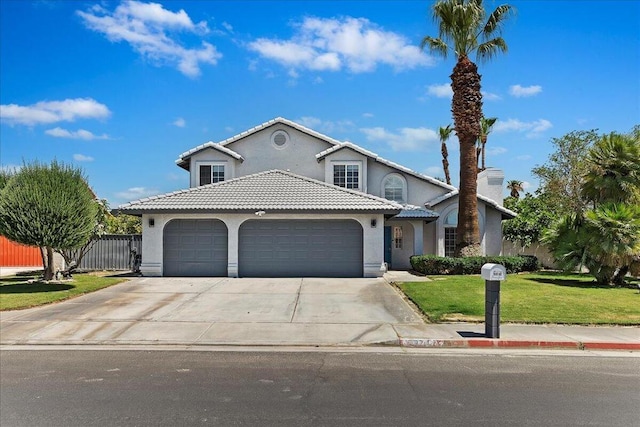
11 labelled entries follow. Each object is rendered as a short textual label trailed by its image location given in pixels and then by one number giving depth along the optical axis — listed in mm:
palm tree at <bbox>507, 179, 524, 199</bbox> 53156
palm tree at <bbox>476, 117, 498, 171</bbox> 45062
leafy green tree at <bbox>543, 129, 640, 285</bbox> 16609
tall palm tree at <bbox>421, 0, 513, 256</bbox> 22108
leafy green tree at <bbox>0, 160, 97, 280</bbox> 15359
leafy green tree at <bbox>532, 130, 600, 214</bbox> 30438
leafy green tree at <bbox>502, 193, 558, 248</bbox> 27219
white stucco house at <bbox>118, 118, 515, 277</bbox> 19953
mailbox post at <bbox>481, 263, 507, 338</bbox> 9383
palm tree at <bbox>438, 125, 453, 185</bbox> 49562
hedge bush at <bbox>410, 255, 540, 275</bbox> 20797
